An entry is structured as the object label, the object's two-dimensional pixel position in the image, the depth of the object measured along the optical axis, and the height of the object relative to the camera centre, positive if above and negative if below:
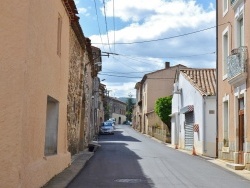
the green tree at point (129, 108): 126.78 +5.14
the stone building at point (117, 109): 125.81 +4.79
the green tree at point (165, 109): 45.75 +1.72
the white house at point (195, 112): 26.11 +0.97
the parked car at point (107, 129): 56.12 -0.50
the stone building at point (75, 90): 19.25 +1.70
